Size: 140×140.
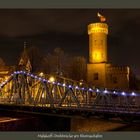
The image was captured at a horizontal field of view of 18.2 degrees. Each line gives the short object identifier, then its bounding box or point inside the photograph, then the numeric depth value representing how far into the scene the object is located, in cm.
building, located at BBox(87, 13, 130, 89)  4012
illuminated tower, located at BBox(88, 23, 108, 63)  4219
